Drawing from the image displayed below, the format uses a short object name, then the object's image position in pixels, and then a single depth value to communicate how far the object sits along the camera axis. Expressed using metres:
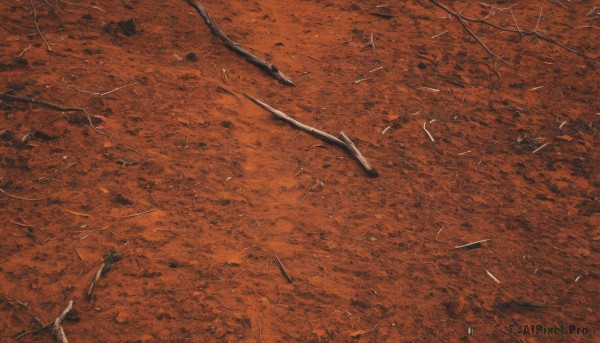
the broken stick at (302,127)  3.60
